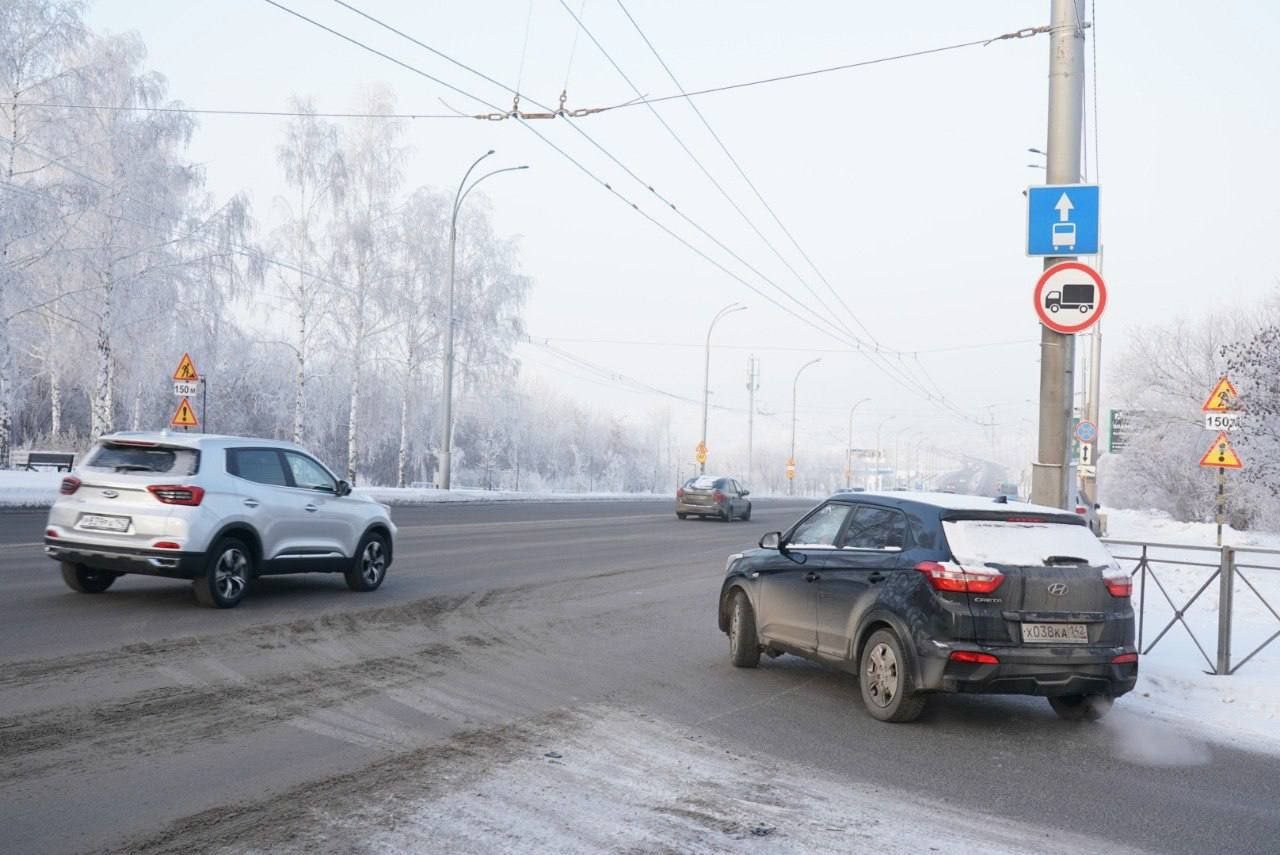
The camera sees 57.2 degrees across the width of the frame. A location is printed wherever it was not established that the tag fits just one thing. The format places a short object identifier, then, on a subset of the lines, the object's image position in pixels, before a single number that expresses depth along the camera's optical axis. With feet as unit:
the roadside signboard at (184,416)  86.28
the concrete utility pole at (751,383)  251.19
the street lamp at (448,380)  135.74
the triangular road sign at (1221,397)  57.82
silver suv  36.70
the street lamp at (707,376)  205.26
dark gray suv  23.91
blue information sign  34.78
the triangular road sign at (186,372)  84.69
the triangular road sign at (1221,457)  67.82
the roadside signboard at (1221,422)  60.49
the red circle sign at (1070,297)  33.94
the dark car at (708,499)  125.90
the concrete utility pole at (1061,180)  34.65
